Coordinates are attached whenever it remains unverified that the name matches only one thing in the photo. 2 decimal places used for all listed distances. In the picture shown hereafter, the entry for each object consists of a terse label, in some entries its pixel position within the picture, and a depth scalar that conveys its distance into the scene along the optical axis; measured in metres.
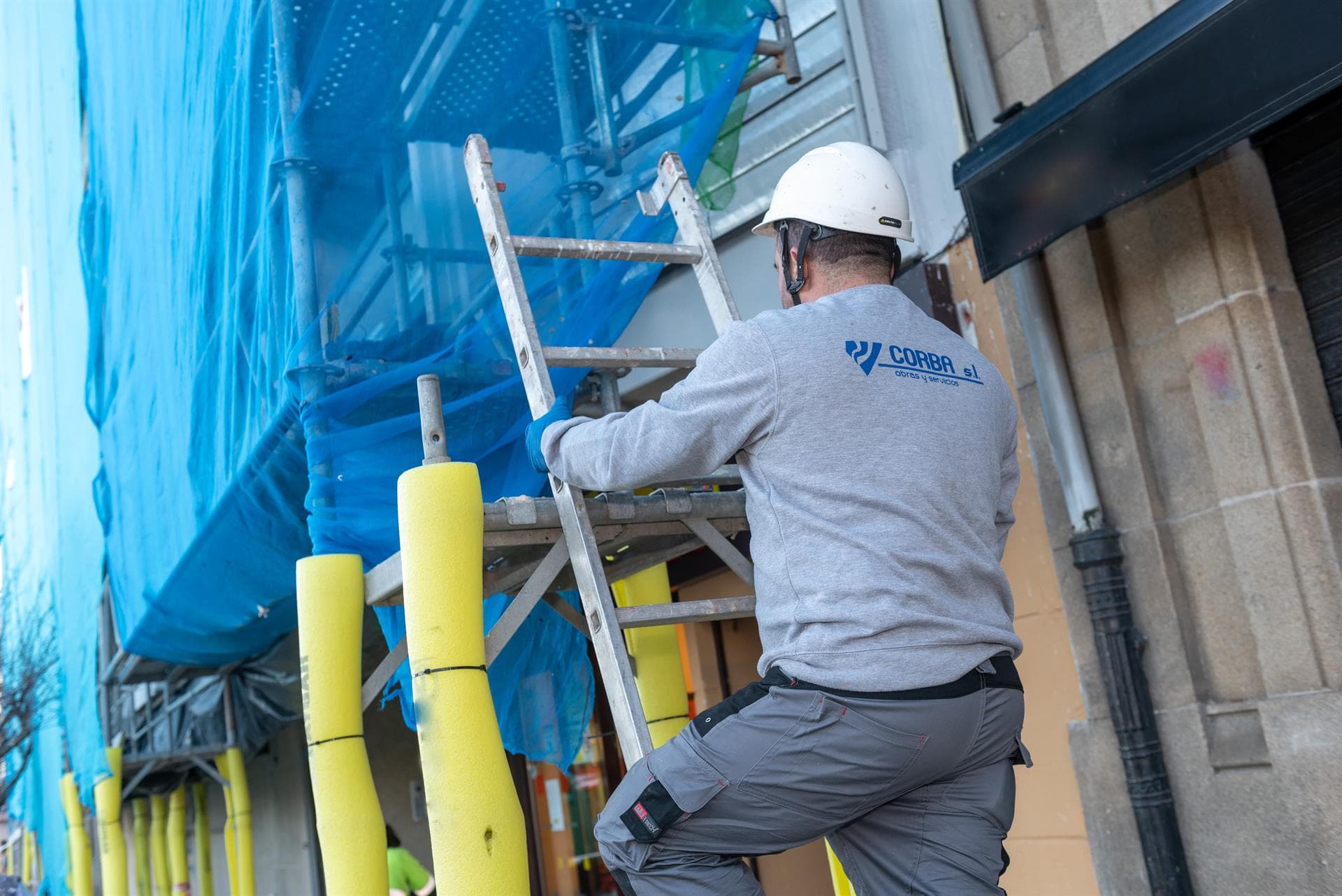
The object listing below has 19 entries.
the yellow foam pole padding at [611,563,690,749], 3.59
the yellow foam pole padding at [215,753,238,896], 10.99
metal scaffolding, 3.10
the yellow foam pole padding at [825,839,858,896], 3.22
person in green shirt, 6.76
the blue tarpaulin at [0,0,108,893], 9.15
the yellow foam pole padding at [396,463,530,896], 2.44
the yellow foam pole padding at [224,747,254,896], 10.52
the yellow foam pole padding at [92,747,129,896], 9.91
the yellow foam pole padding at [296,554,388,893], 2.94
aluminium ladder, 2.46
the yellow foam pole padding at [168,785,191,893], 12.80
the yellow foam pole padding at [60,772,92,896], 10.64
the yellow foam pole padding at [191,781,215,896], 13.09
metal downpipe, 3.47
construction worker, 1.97
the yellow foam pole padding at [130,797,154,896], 13.71
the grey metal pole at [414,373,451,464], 2.78
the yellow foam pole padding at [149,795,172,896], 13.62
